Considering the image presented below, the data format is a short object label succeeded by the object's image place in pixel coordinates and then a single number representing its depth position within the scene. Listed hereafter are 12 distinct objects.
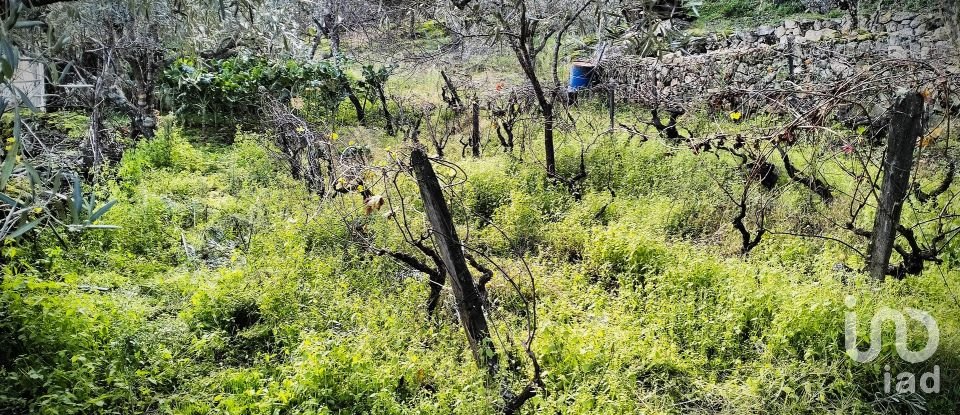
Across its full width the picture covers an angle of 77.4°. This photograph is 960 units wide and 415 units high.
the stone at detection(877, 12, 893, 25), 9.45
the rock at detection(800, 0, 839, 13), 12.07
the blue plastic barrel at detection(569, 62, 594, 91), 9.77
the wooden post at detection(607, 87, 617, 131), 7.32
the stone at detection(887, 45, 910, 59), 8.24
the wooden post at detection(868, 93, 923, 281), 3.50
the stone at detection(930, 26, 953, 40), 8.06
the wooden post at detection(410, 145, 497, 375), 3.03
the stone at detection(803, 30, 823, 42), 9.38
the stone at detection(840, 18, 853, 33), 9.57
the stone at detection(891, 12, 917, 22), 9.03
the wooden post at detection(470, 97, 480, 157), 7.18
